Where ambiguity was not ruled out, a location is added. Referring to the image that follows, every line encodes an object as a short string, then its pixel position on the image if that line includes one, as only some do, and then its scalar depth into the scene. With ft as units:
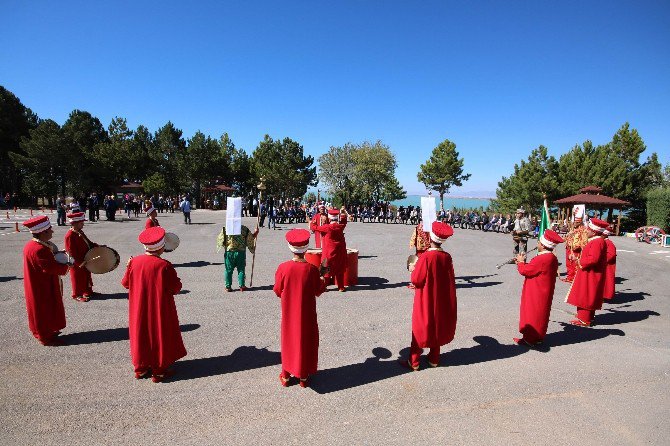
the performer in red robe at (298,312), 14.92
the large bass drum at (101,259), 19.67
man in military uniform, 41.37
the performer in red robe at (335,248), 29.43
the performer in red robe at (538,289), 18.97
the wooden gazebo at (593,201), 78.23
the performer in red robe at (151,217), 32.91
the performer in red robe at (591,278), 23.07
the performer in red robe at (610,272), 25.83
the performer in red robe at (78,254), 24.64
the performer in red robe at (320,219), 33.30
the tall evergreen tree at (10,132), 132.16
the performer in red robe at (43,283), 17.70
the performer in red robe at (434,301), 16.65
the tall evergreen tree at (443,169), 154.40
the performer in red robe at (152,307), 15.06
